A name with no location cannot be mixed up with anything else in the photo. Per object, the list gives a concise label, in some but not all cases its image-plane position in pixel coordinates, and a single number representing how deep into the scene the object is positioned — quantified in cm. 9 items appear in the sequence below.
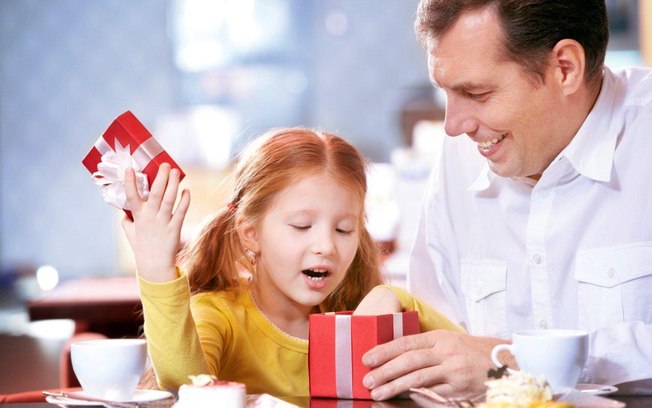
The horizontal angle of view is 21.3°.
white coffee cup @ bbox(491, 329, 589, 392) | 194
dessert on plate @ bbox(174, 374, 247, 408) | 190
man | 246
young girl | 237
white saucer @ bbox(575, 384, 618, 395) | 201
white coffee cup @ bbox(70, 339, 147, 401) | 197
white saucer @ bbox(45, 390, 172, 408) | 197
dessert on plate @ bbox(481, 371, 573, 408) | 180
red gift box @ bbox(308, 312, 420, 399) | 207
